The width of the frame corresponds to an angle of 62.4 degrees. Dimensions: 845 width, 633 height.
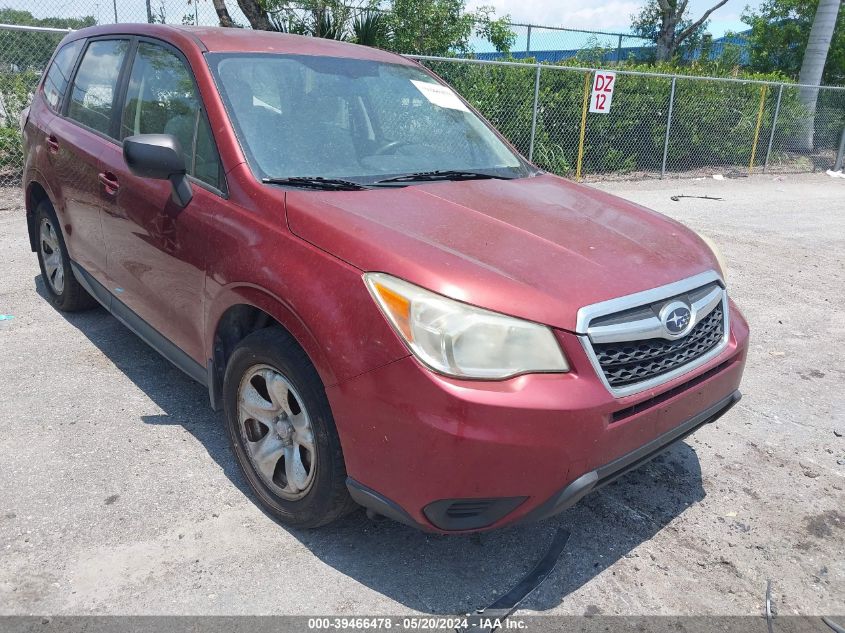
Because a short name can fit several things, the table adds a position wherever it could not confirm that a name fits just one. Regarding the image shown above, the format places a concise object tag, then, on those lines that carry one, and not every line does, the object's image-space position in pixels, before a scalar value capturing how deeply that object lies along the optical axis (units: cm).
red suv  213
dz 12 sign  1195
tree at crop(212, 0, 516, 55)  1039
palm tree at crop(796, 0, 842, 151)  1639
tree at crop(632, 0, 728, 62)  1916
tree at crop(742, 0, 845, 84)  1933
